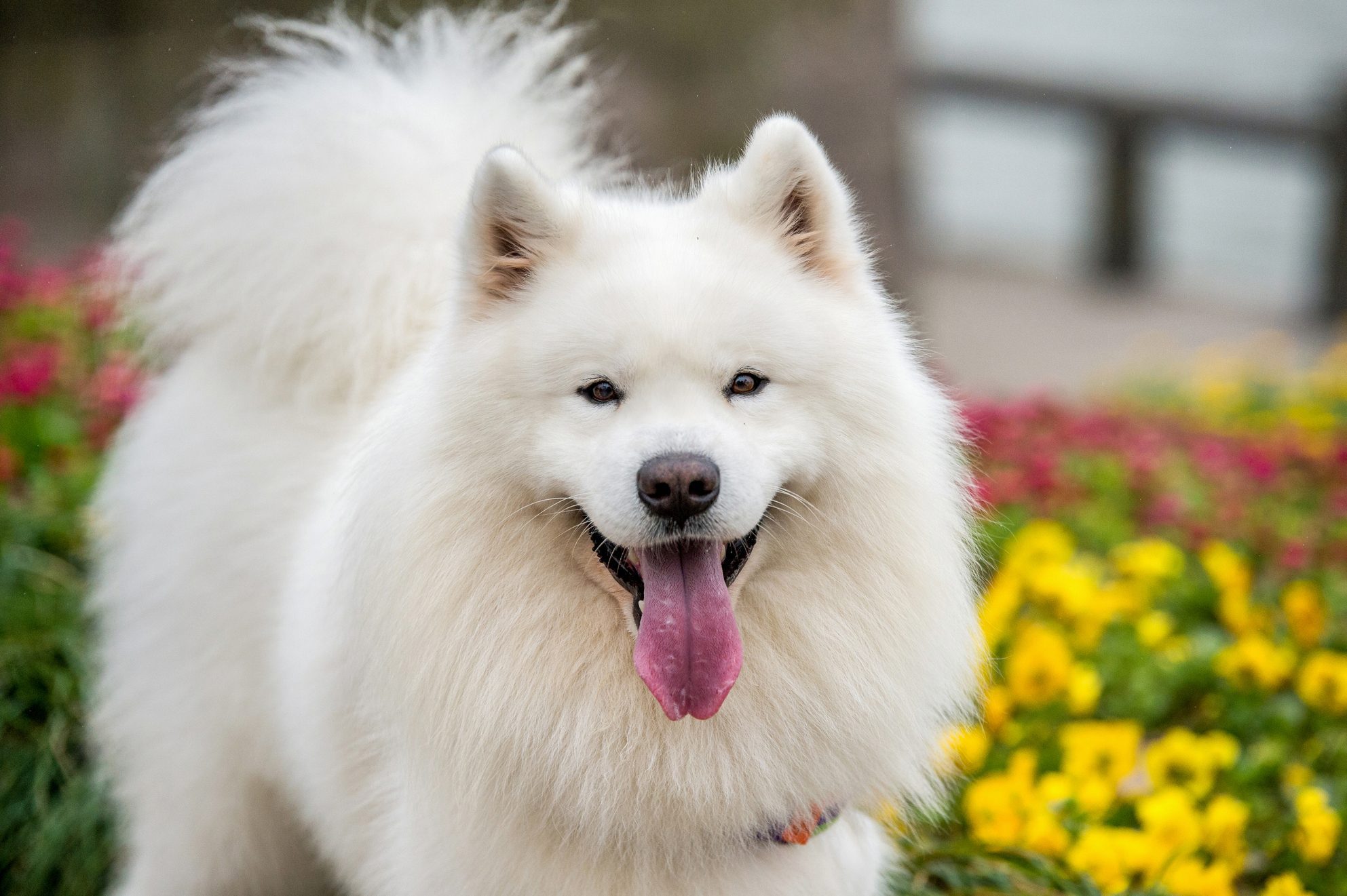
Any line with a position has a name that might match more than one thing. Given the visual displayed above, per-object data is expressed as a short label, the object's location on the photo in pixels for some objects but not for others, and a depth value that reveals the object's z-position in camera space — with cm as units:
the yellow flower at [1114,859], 298
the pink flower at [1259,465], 511
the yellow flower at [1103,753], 333
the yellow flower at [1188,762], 330
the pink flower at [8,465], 443
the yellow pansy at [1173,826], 303
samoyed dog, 212
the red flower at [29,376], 467
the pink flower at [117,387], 493
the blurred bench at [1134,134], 1026
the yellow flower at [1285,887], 291
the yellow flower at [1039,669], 356
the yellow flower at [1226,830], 306
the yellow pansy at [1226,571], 404
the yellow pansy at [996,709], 362
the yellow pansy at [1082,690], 358
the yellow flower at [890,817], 263
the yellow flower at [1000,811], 315
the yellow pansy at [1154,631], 396
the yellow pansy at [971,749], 338
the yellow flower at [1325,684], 359
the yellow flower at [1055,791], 324
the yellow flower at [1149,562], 412
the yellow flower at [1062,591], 380
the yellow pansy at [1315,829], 310
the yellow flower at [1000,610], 380
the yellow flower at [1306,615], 392
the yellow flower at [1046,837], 308
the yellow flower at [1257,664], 371
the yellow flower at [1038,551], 404
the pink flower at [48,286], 592
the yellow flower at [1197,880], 295
